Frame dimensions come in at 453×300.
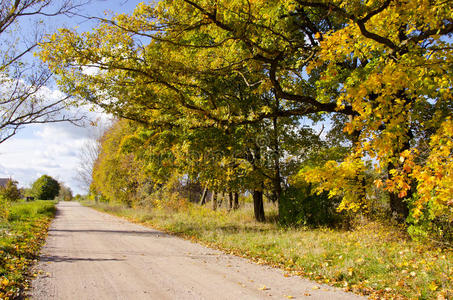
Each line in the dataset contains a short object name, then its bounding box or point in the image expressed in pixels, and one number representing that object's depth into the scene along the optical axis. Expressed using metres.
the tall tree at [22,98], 13.77
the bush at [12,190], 28.02
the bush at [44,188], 61.16
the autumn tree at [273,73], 6.01
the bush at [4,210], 12.53
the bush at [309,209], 12.09
